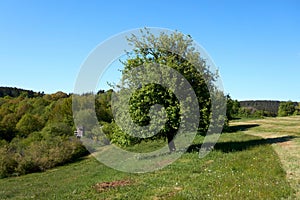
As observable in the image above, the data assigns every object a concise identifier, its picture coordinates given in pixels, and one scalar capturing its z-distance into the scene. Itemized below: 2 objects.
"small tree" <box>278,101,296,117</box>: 119.25
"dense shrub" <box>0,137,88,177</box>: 38.34
